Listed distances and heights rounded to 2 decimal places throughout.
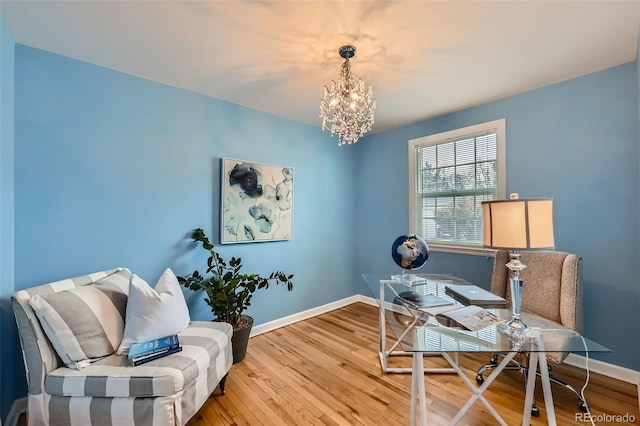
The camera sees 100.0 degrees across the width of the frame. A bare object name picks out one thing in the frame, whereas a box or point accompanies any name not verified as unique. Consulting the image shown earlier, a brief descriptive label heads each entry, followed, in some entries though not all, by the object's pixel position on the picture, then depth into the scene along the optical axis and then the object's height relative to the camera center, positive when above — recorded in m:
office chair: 1.84 -0.56
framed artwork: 2.64 +0.14
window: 2.74 +0.36
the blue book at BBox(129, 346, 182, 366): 1.45 -0.78
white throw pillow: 1.57 -0.61
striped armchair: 1.35 -0.87
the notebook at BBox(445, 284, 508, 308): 1.74 -0.56
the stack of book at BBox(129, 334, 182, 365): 1.46 -0.76
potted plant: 2.25 -0.63
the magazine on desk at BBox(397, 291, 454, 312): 1.75 -0.59
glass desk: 1.24 -0.62
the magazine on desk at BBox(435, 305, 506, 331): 1.45 -0.58
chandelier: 1.85 +0.81
